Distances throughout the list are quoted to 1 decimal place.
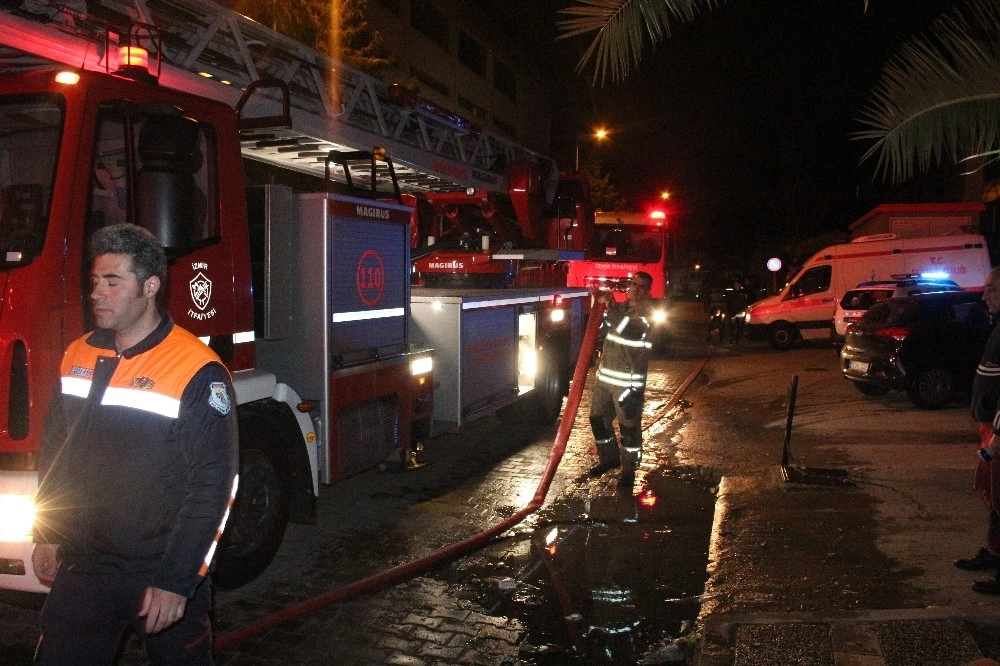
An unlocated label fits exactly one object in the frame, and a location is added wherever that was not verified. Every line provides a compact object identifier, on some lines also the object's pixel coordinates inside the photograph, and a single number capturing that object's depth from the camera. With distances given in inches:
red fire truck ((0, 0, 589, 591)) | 148.7
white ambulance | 730.2
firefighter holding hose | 288.5
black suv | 430.9
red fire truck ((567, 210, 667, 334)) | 766.5
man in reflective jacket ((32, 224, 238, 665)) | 97.7
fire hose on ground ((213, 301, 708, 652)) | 166.8
